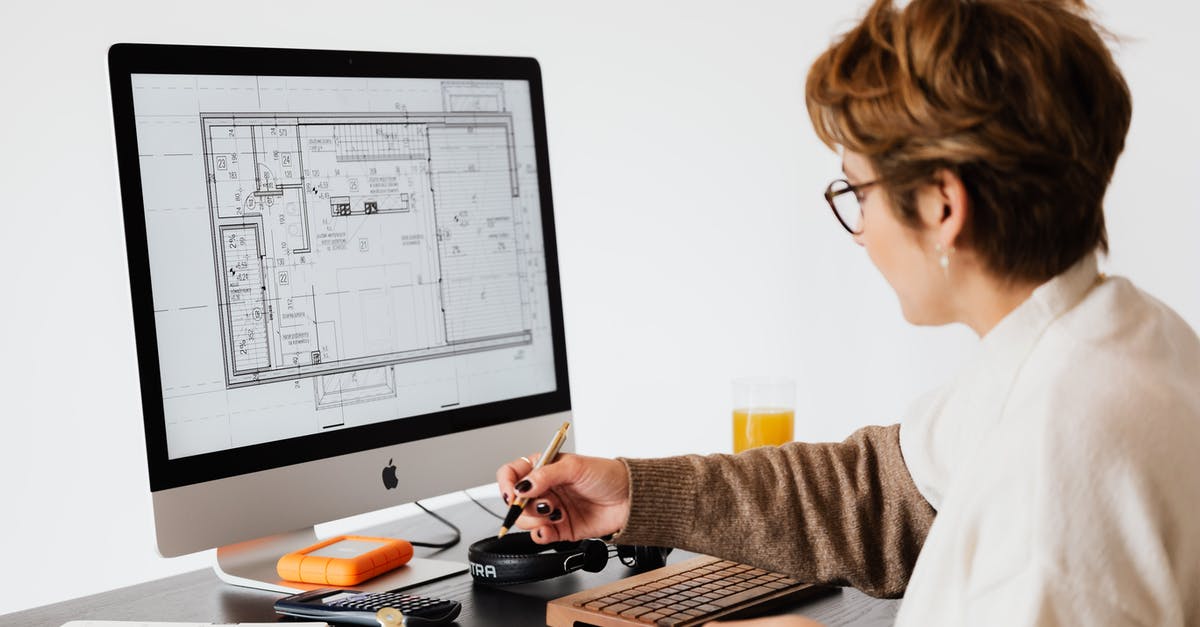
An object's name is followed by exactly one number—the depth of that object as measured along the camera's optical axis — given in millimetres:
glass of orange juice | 1676
